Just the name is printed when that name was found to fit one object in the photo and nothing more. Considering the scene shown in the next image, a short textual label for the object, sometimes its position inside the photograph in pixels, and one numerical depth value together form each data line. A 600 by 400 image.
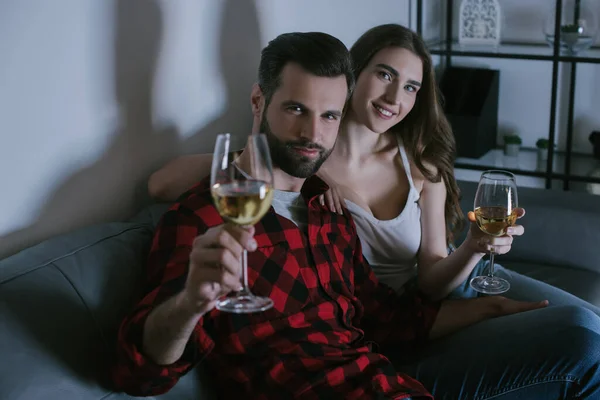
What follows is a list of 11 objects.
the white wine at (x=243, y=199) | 1.06
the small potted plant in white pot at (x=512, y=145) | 3.39
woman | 1.96
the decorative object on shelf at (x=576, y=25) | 3.07
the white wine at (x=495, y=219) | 1.63
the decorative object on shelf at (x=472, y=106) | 3.30
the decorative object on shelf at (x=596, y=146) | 3.24
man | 1.30
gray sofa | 1.18
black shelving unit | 3.11
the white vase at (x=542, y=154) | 3.32
